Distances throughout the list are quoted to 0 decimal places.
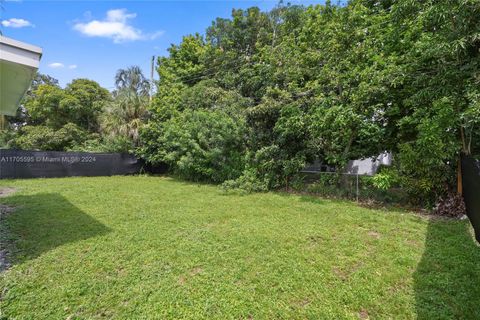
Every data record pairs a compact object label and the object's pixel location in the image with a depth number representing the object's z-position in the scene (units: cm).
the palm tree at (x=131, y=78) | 1874
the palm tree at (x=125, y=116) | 1366
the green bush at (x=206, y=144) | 943
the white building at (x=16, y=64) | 270
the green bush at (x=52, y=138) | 1688
